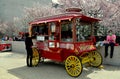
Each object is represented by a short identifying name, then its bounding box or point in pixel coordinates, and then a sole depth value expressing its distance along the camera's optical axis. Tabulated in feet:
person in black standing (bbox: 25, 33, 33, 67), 16.62
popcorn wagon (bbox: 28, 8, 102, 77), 13.52
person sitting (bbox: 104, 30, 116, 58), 16.63
